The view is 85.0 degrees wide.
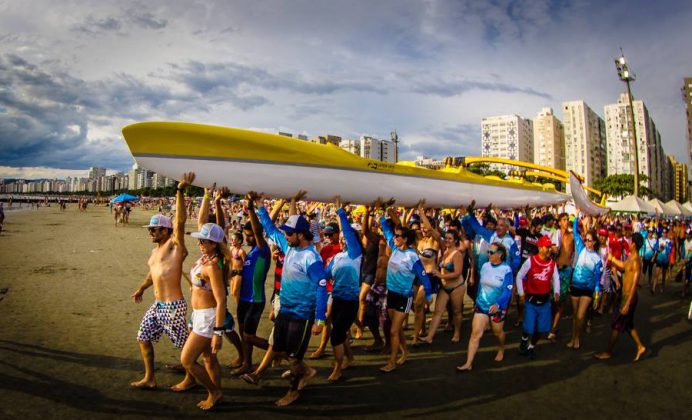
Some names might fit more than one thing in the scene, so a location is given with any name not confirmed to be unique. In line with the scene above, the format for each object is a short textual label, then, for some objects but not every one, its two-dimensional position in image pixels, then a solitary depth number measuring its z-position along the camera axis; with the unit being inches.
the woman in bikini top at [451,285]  239.0
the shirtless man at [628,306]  215.9
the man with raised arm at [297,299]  159.8
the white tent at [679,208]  1097.4
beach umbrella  1051.9
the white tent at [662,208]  1008.1
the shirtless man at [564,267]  272.8
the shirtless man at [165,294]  160.6
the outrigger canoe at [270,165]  208.8
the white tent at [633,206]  917.8
